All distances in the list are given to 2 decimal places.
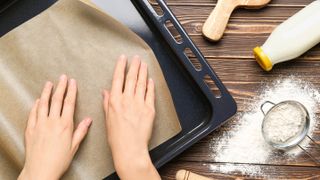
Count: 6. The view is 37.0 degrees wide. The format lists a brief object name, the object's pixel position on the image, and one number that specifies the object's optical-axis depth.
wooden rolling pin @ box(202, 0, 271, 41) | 0.85
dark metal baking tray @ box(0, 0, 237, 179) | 0.82
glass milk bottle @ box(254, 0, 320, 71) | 0.81
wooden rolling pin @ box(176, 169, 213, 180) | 0.80
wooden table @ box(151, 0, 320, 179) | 0.82
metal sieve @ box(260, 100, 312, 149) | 0.80
